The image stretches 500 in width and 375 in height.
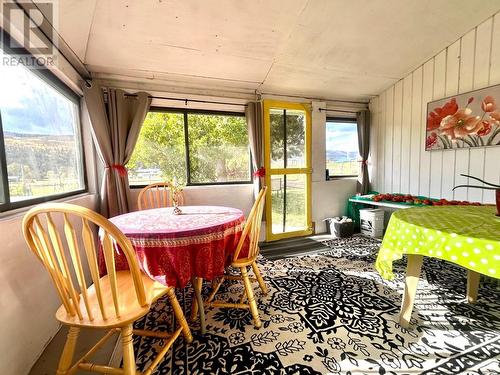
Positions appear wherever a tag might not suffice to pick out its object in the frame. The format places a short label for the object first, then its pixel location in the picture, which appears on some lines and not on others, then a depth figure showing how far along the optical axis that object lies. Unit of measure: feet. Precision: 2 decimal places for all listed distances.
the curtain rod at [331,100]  10.81
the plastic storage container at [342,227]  11.36
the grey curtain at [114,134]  8.01
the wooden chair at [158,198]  8.40
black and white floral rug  4.05
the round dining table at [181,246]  4.04
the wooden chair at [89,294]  2.83
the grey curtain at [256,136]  10.18
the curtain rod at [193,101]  9.22
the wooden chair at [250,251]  5.02
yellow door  11.04
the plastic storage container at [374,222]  11.20
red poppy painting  8.25
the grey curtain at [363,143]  12.53
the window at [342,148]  12.59
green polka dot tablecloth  3.38
